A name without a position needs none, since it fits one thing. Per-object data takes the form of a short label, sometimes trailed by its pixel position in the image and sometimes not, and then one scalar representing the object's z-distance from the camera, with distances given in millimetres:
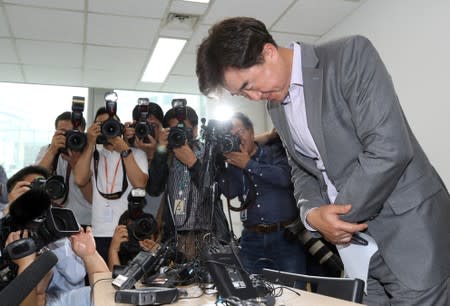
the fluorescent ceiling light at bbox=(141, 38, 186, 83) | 3969
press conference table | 945
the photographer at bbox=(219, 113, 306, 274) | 2400
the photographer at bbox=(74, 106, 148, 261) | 2303
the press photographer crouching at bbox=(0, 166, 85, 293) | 1138
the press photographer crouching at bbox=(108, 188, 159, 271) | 1819
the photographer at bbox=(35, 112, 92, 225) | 2355
